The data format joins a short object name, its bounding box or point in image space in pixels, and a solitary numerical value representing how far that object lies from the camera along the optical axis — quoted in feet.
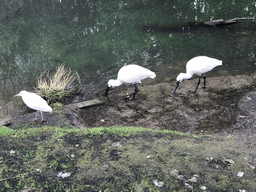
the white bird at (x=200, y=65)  20.38
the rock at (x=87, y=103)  20.26
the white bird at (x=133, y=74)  20.30
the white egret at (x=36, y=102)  16.10
